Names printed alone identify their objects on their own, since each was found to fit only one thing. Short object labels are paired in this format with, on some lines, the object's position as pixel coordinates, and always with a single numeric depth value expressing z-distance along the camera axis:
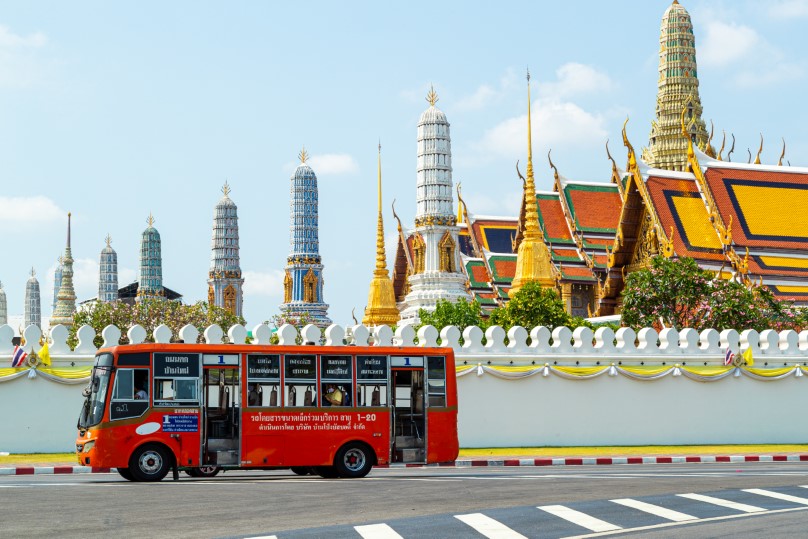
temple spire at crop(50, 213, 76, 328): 106.81
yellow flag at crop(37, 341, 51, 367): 25.86
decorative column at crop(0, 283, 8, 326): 148.98
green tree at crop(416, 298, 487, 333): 45.94
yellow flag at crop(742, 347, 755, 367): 30.47
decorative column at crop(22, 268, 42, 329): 143.25
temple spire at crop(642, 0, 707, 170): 82.94
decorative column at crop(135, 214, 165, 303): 114.06
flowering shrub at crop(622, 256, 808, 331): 41.25
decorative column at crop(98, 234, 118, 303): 126.00
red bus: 20.02
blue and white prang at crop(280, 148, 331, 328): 94.38
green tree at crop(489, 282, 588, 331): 42.41
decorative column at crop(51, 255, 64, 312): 153.12
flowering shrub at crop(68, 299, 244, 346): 60.56
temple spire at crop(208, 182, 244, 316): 103.62
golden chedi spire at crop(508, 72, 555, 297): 55.94
